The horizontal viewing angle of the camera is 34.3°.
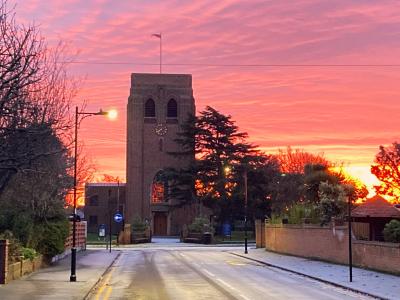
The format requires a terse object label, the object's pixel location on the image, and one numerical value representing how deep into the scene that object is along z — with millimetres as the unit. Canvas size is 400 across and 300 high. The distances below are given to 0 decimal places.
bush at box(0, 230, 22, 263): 24109
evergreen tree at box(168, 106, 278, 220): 84250
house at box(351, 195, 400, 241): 32406
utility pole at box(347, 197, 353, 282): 24281
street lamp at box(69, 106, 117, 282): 23625
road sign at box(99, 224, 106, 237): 74500
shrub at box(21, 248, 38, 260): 26756
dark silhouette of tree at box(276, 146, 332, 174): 101625
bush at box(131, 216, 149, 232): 75562
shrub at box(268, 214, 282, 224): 48434
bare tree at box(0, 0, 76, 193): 15000
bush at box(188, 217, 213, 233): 74125
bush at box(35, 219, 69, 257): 30750
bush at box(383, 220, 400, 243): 27283
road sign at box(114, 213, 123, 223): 66188
